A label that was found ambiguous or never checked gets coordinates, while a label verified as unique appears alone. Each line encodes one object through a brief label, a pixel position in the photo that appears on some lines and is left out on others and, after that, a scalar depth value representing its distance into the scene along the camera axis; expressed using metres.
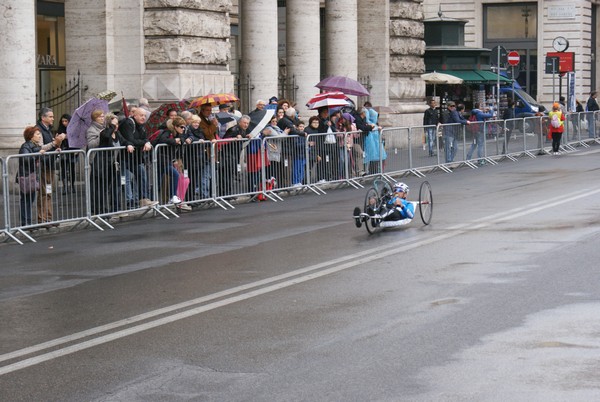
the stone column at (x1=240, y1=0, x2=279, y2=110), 31.80
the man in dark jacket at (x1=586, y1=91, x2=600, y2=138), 40.75
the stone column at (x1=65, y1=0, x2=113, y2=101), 26.66
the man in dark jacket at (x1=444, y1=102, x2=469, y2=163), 29.80
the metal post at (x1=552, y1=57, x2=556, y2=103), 43.31
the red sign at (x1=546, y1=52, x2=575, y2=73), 47.09
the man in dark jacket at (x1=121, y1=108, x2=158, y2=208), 19.34
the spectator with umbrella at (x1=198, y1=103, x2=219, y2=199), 21.05
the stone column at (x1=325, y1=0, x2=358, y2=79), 36.44
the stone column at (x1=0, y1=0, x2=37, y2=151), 23.61
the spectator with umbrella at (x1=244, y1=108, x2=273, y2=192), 22.27
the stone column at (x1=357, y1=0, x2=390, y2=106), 38.12
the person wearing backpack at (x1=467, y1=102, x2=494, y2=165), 31.06
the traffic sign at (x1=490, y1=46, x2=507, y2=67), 38.54
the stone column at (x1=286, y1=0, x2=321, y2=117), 34.47
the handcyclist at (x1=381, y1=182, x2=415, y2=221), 16.78
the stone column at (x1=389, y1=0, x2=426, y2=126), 38.78
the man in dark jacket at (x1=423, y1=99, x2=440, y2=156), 28.95
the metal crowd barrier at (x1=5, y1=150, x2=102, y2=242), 17.28
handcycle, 16.56
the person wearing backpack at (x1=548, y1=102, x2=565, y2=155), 35.47
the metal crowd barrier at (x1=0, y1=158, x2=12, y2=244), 16.62
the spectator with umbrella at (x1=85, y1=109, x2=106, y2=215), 18.56
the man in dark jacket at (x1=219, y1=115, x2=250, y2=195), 21.55
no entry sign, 41.78
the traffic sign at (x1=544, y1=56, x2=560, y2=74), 43.38
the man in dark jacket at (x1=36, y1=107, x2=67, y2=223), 17.59
